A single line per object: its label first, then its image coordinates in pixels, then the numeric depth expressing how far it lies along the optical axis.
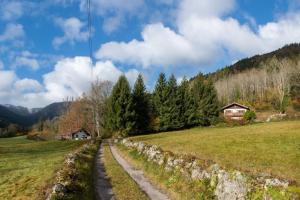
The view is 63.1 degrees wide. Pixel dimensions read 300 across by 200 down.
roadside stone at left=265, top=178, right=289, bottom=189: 7.31
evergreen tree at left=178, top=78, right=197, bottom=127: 58.74
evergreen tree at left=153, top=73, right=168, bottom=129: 57.85
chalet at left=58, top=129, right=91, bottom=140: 79.24
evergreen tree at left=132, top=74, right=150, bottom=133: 55.03
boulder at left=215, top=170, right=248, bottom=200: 8.43
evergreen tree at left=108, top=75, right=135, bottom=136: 52.96
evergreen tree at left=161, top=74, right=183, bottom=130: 57.41
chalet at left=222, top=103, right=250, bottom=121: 73.19
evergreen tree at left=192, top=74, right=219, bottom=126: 60.70
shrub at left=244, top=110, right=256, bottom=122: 57.85
